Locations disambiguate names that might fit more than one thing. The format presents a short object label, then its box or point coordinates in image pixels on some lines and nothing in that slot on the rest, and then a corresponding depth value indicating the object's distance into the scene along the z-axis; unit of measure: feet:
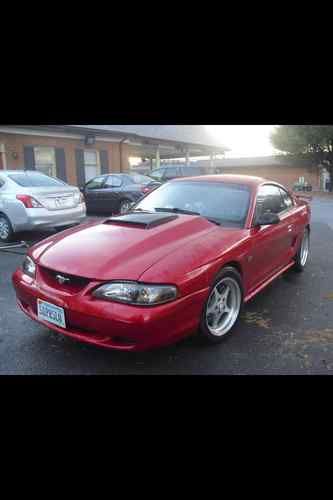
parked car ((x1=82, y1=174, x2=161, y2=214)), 34.22
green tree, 80.48
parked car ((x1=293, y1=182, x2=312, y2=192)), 101.65
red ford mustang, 8.17
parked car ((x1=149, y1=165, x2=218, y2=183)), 44.52
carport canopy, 50.19
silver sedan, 21.84
